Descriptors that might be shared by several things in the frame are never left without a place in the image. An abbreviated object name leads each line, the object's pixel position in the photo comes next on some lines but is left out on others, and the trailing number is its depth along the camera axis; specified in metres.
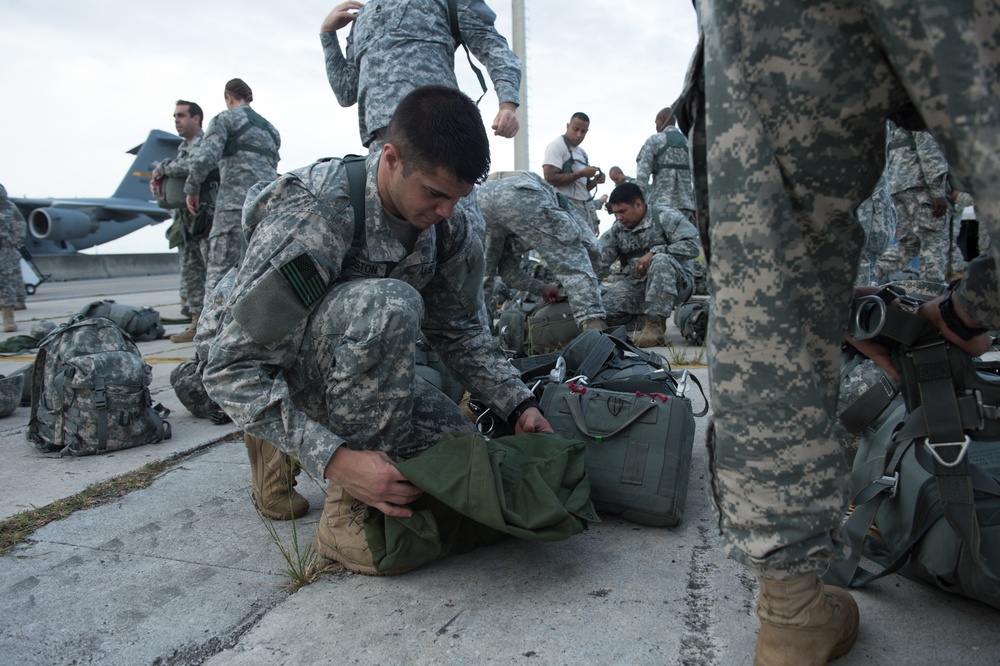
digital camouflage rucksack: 2.74
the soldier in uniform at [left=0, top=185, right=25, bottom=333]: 7.10
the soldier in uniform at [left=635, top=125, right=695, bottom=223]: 6.82
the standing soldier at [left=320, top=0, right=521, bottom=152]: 3.27
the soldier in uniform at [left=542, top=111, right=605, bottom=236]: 6.58
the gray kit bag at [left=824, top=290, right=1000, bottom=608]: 1.27
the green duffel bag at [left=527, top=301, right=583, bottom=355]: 4.69
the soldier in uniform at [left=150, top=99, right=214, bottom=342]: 5.91
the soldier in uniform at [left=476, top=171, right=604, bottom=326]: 4.36
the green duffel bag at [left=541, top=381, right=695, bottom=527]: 1.87
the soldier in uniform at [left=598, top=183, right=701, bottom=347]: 5.29
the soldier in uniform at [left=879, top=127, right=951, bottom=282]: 5.39
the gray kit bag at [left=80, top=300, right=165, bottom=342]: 5.86
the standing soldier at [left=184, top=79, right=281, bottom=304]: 5.41
